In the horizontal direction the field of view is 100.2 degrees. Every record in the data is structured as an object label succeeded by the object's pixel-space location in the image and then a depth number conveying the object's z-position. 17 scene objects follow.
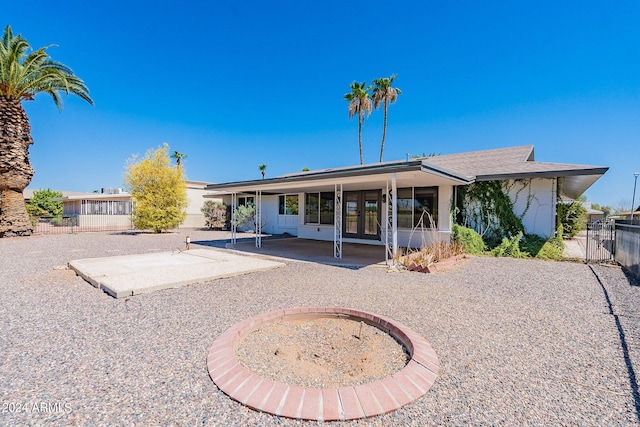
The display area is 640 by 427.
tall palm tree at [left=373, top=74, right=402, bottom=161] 25.45
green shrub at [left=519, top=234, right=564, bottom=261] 9.29
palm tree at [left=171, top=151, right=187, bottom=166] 34.88
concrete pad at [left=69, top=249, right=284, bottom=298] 5.48
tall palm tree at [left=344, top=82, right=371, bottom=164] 26.14
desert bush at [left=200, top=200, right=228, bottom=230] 22.27
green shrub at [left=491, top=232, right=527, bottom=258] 9.48
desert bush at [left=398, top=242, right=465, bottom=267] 7.45
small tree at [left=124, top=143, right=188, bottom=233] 17.72
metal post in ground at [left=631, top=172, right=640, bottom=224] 28.03
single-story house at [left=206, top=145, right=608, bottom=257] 8.39
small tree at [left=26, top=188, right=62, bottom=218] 30.23
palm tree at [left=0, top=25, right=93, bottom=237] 12.81
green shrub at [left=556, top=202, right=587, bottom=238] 17.02
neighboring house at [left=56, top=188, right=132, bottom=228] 25.41
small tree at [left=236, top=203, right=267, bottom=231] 18.17
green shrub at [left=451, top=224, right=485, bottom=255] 10.01
